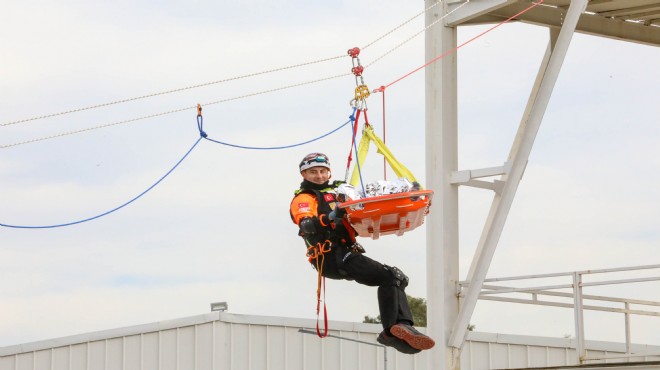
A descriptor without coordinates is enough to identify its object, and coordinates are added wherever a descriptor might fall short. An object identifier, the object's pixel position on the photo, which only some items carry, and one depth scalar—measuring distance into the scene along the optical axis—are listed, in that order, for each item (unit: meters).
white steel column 18.11
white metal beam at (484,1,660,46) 18.56
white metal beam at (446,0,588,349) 16.95
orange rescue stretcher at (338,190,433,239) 12.37
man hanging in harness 13.03
